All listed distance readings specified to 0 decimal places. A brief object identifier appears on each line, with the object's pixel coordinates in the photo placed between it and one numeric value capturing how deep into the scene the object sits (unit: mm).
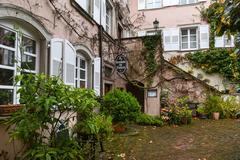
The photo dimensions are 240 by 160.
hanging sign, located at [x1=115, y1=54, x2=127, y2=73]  7907
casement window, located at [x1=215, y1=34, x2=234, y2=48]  10407
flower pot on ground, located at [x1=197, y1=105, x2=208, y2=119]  8864
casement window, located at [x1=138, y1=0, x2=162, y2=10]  12043
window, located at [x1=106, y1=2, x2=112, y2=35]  8206
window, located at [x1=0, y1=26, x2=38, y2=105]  3115
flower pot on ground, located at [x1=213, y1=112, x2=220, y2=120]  8600
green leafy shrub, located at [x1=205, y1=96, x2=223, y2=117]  8810
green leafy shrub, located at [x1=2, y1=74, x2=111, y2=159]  2318
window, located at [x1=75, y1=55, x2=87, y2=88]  5398
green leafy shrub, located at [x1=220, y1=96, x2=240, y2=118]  8778
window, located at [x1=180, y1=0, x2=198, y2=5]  11359
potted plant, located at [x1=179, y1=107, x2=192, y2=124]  7384
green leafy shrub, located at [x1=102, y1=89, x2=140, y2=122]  5821
